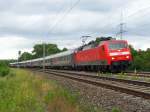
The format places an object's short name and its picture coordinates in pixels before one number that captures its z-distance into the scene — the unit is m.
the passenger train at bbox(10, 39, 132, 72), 22.01
